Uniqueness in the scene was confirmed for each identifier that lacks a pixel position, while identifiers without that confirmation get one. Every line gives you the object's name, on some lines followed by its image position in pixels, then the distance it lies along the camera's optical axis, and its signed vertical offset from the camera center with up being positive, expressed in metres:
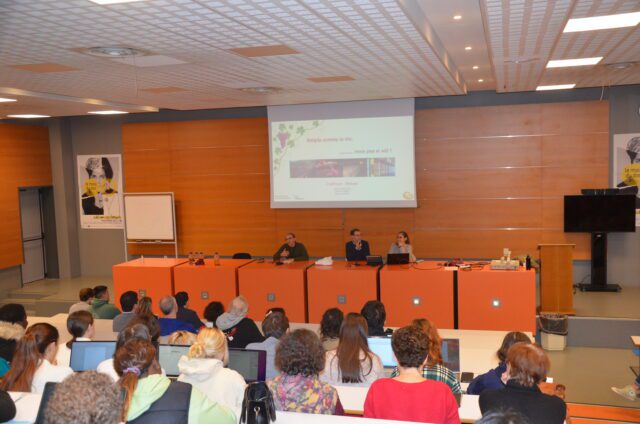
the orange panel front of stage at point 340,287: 8.02 -1.45
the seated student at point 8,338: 4.18 -1.03
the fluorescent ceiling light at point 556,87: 8.91 +1.30
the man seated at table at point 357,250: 9.16 -1.07
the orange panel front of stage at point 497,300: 7.52 -1.58
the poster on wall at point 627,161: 9.46 +0.15
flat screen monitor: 9.12 -0.65
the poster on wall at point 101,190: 12.10 -0.02
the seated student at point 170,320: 5.68 -1.28
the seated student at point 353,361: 4.05 -1.23
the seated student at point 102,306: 6.55 -1.29
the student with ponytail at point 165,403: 2.57 -0.93
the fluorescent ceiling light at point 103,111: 9.91 +1.28
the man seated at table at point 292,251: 9.10 -1.04
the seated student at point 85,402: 1.81 -0.65
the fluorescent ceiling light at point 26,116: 10.32 +1.31
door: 12.02 -0.91
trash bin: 7.94 -2.08
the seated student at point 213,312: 5.89 -1.25
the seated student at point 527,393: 2.91 -1.09
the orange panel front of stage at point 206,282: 8.62 -1.40
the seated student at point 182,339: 4.36 -1.11
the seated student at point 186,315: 6.15 -1.33
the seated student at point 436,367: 3.60 -1.18
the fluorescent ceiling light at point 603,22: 4.55 +1.17
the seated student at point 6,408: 2.83 -1.02
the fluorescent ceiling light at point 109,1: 3.57 +1.11
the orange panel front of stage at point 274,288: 8.34 -1.48
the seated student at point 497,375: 3.74 -1.25
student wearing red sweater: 2.88 -1.05
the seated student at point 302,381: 3.07 -1.04
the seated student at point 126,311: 5.71 -1.21
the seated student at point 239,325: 5.44 -1.29
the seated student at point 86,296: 6.74 -1.21
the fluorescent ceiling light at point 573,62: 6.57 +1.23
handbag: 2.70 -1.00
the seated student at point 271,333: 4.60 -1.20
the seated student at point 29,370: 3.64 -1.11
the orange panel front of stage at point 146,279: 8.79 -1.35
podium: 8.36 -1.47
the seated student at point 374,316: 5.17 -1.17
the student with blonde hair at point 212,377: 3.41 -1.10
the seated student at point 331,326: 4.88 -1.18
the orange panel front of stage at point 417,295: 7.76 -1.52
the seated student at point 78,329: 4.65 -1.11
